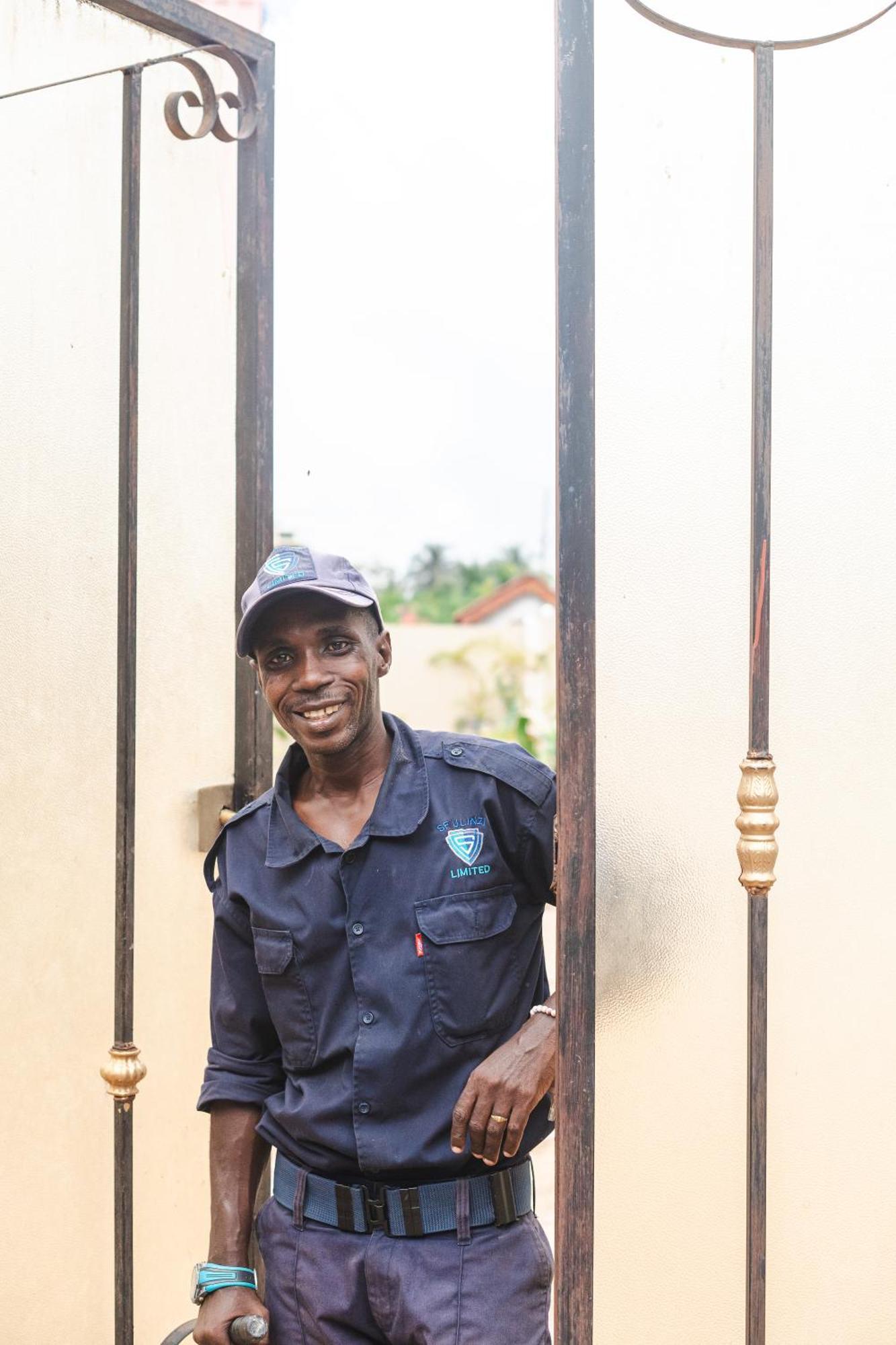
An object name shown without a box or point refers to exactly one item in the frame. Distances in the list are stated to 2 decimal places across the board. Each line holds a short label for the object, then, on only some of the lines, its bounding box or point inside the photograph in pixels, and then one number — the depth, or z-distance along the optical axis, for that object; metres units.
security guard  1.67
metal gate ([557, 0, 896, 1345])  1.31
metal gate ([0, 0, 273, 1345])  2.12
